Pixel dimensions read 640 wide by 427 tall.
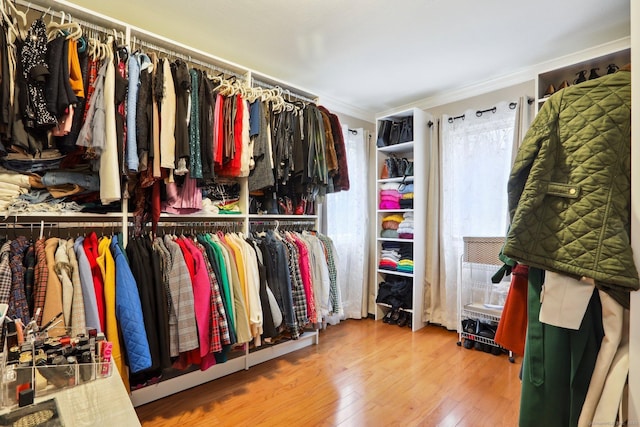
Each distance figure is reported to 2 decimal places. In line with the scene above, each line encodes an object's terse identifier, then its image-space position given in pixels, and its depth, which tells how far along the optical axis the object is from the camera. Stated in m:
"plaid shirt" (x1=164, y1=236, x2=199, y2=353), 1.83
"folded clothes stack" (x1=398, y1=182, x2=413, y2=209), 3.34
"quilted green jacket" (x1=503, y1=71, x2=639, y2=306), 0.96
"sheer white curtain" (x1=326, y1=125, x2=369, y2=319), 3.62
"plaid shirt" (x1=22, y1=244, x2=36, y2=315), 1.52
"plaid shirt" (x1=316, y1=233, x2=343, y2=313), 2.76
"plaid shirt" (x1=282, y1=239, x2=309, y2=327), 2.44
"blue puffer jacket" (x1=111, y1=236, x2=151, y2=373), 1.62
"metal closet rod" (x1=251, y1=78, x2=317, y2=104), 2.65
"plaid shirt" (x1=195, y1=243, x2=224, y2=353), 1.93
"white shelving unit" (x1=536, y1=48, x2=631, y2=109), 2.24
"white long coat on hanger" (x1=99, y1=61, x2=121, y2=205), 1.66
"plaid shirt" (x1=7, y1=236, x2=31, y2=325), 1.43
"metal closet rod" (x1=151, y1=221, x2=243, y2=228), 2.31
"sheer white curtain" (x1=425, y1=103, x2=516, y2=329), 2.97
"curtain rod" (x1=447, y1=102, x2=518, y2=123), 2.90
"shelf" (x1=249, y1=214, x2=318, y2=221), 2.56
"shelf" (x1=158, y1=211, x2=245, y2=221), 2.08
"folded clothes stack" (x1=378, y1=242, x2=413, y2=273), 3.42
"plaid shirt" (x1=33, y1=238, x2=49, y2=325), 1.49
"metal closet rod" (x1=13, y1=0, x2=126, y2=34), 1.68
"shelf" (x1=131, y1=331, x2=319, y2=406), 2.03
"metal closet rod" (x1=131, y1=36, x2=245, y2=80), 2.02
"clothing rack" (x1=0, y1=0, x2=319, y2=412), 1.77
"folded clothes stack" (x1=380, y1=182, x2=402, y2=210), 3.49
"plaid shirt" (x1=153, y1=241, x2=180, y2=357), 1.82
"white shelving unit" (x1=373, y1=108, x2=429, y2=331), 3.29
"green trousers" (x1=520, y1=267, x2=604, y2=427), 1.04
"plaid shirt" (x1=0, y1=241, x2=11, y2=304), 1.40
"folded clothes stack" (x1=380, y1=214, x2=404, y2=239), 3.51
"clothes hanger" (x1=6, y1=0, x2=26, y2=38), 1.59
